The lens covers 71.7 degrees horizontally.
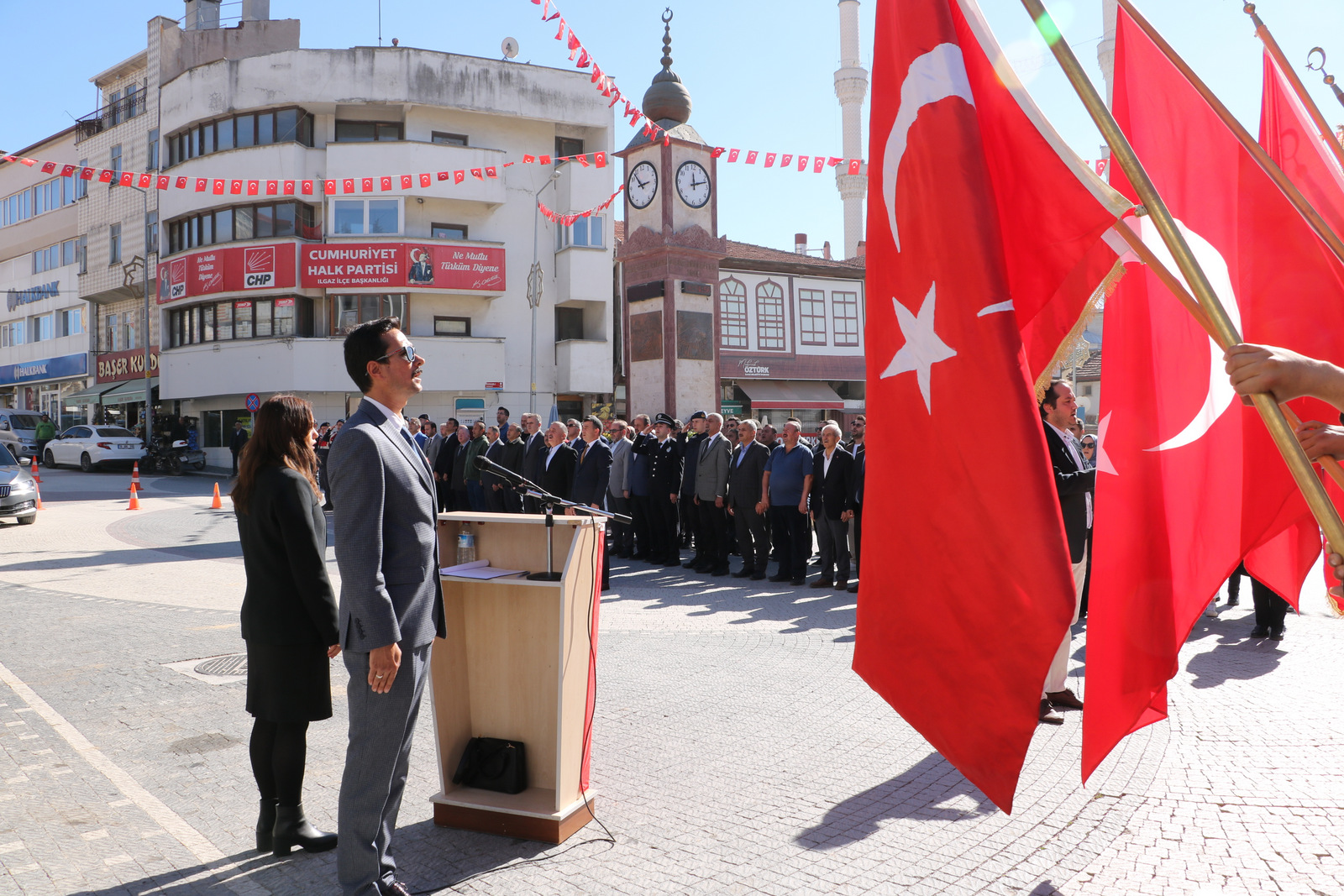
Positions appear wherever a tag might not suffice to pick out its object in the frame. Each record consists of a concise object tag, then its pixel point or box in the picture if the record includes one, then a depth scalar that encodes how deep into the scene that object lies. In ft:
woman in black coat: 11.98
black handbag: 12.87
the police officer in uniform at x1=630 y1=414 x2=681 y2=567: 42.01
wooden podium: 12.40
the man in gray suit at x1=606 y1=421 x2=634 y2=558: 43.86
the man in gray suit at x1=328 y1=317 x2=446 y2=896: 10.14
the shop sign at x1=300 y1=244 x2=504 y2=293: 108.88
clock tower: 61.82
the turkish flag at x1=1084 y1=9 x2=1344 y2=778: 9.96
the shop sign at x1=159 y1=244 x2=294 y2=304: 109.81
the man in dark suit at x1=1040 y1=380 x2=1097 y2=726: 19.45
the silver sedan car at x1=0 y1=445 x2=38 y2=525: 51.83
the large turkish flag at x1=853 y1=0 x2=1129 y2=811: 8.27
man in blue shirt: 35.63
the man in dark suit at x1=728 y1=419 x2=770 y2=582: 37.42
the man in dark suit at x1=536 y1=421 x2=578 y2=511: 38.45
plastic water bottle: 13.42
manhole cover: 21.47
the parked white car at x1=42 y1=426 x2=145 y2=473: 102.78
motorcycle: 104.06
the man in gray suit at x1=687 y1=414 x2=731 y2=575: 39.19
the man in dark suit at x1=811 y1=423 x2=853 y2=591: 34.47
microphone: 12.17
